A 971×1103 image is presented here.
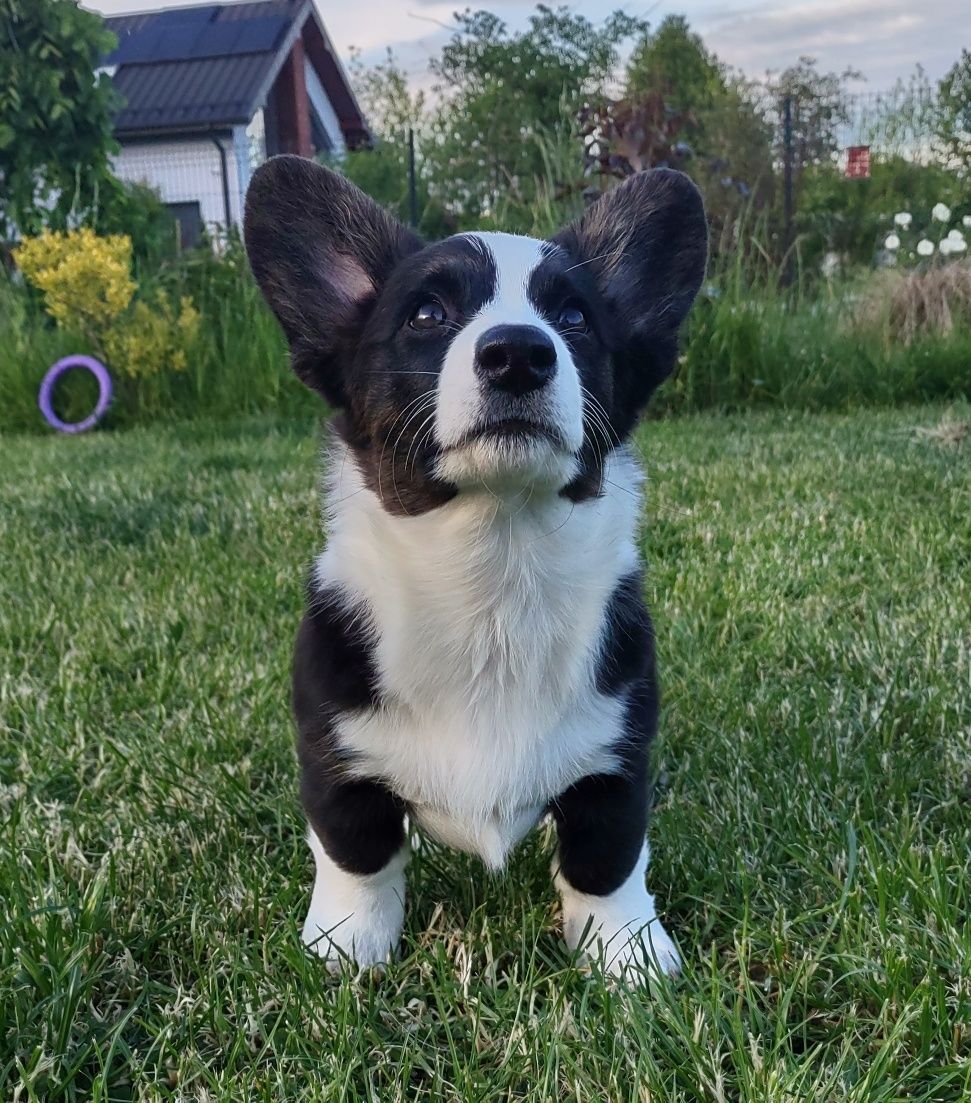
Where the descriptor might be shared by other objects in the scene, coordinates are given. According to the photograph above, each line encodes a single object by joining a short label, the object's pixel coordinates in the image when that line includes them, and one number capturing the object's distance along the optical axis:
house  15.16
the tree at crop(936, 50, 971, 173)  9.85
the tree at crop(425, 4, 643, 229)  7.19
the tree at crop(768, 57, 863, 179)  11.10
